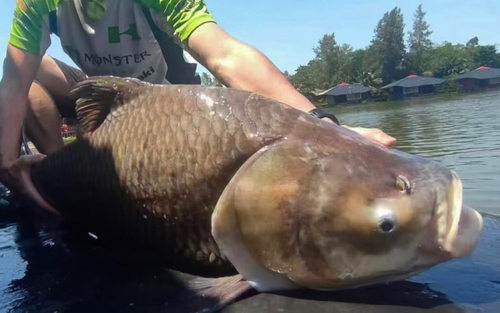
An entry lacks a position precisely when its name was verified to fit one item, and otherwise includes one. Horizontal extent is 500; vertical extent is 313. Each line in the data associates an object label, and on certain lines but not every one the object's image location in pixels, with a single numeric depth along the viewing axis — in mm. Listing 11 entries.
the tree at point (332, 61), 70438
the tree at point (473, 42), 79362
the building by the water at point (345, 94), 60500
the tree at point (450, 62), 68625
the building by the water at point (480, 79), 58312
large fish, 1218
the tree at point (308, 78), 68362
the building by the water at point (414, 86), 60969
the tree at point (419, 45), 70438
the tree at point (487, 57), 72500
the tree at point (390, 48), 68688
